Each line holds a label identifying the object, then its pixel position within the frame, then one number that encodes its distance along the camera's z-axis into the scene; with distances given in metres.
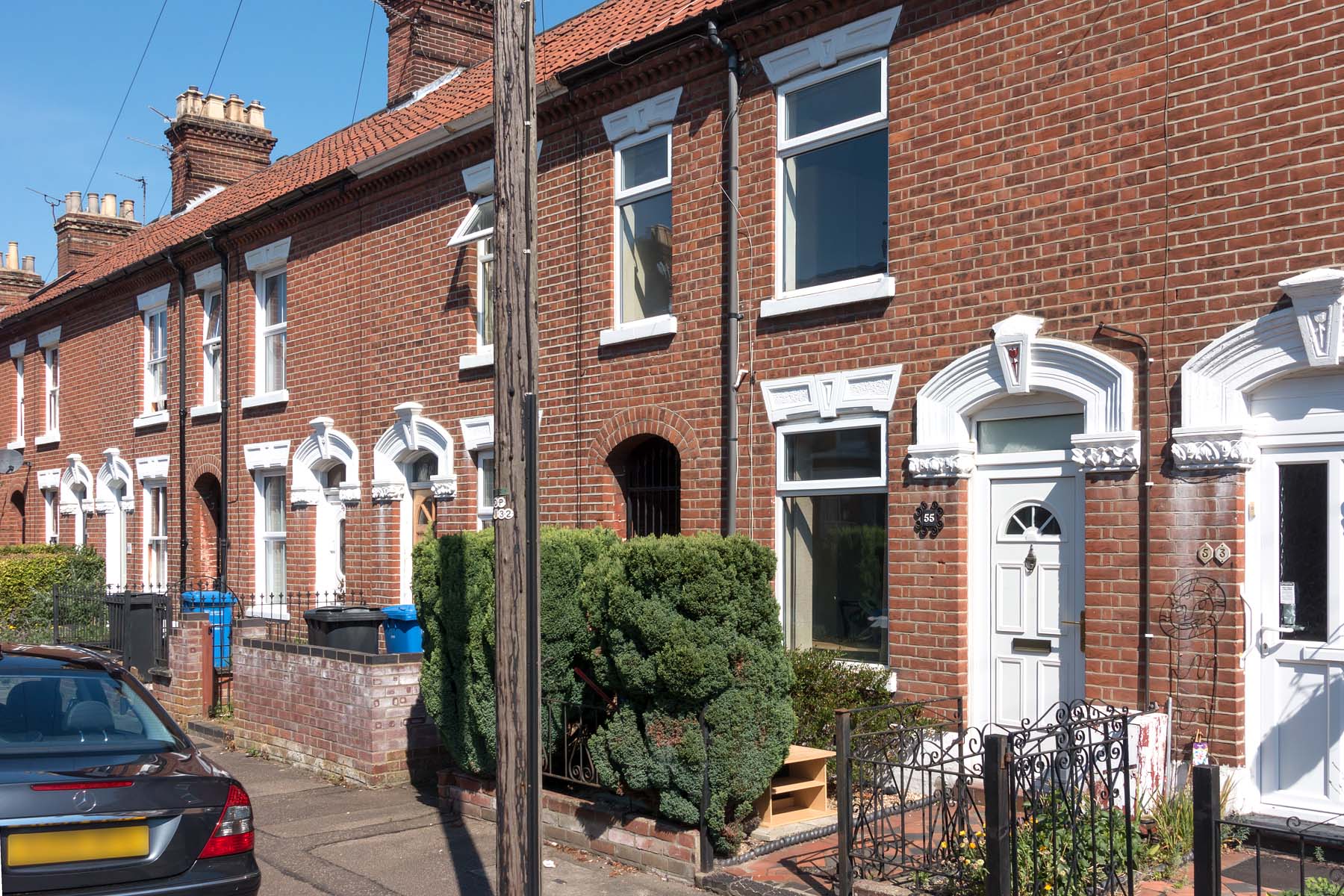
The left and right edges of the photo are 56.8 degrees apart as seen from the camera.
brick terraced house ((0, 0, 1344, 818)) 7.21
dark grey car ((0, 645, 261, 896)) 5.30
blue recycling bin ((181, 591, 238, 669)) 13.46
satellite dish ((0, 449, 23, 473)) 23.12
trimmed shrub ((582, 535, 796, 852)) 7.08
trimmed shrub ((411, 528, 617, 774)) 8.24
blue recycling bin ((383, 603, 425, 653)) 11.38
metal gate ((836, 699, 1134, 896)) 5.72
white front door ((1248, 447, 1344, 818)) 7.00
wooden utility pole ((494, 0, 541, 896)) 6.13
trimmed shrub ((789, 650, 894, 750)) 8.62
